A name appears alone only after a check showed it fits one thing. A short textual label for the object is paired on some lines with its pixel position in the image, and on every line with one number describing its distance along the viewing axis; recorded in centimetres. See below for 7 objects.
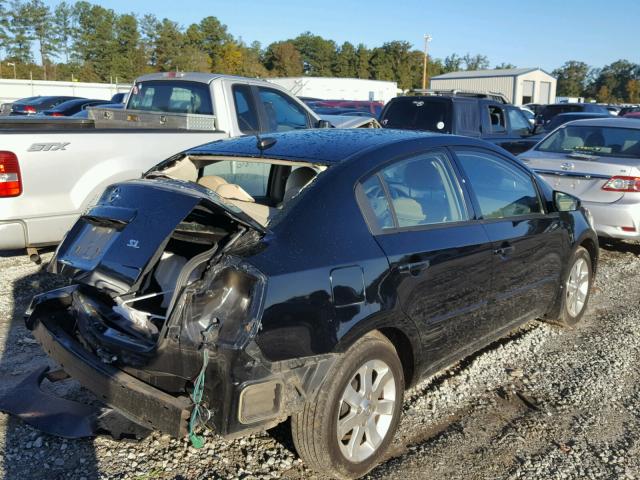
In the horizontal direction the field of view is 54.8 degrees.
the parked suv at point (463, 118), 1080
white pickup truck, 524
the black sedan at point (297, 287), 272
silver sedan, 722
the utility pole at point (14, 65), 7106
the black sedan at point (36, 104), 2514
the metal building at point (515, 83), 5753
